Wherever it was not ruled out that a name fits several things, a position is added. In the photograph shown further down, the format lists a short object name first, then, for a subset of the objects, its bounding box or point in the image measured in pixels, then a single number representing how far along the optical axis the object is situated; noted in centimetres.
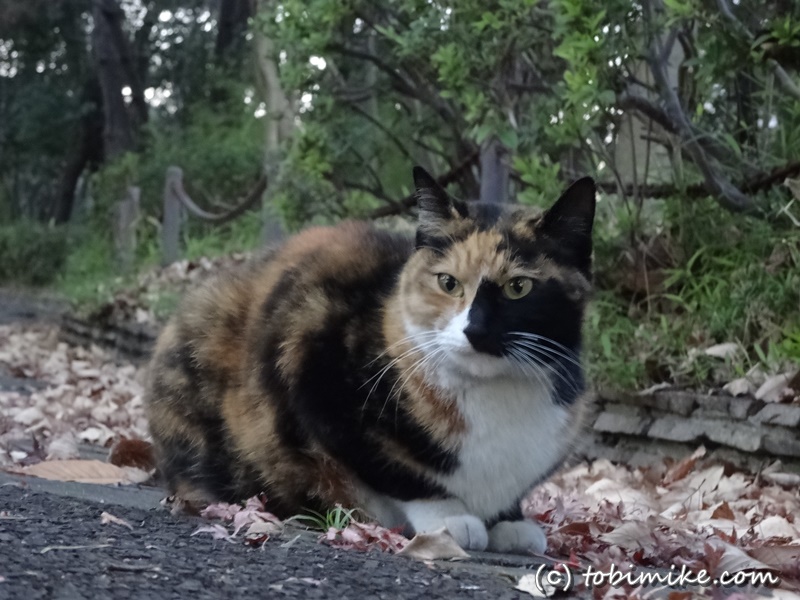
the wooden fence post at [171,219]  1157
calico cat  283
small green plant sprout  291
